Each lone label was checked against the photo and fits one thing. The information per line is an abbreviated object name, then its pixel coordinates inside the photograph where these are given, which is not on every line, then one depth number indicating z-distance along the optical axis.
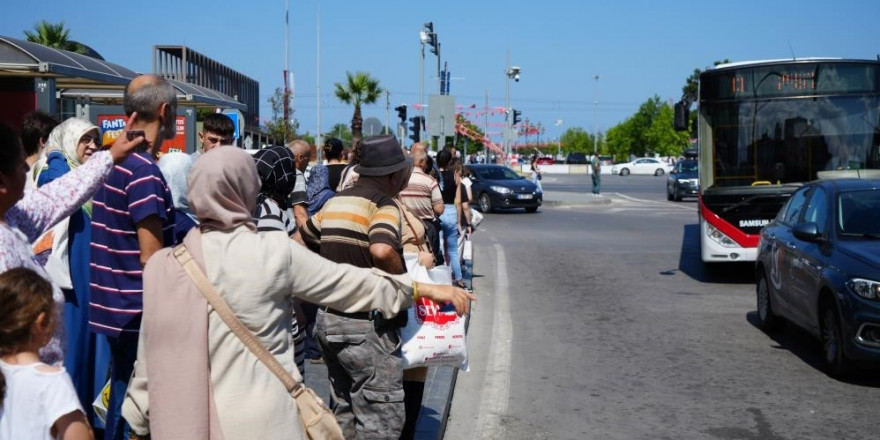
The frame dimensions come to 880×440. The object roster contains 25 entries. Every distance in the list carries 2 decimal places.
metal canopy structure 10.16
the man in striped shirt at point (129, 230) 4.27
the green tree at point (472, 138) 87.14
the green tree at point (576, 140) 154.12
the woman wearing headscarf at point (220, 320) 3.26
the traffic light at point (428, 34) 30.66
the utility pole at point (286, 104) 54.53
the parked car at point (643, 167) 84.88
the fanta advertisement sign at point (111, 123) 13.86
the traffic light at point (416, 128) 27.84
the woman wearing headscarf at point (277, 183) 5.79
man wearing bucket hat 4.64
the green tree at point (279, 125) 52.06
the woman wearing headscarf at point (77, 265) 5.24
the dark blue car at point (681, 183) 38.69
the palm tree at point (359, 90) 63.19
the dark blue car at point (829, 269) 7.84
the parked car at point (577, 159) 99.96
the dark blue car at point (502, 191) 29.98
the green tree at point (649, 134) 112.12
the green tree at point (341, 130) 111.81
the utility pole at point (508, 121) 53.08
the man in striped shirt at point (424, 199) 9.98
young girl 2.80
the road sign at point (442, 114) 23.77
